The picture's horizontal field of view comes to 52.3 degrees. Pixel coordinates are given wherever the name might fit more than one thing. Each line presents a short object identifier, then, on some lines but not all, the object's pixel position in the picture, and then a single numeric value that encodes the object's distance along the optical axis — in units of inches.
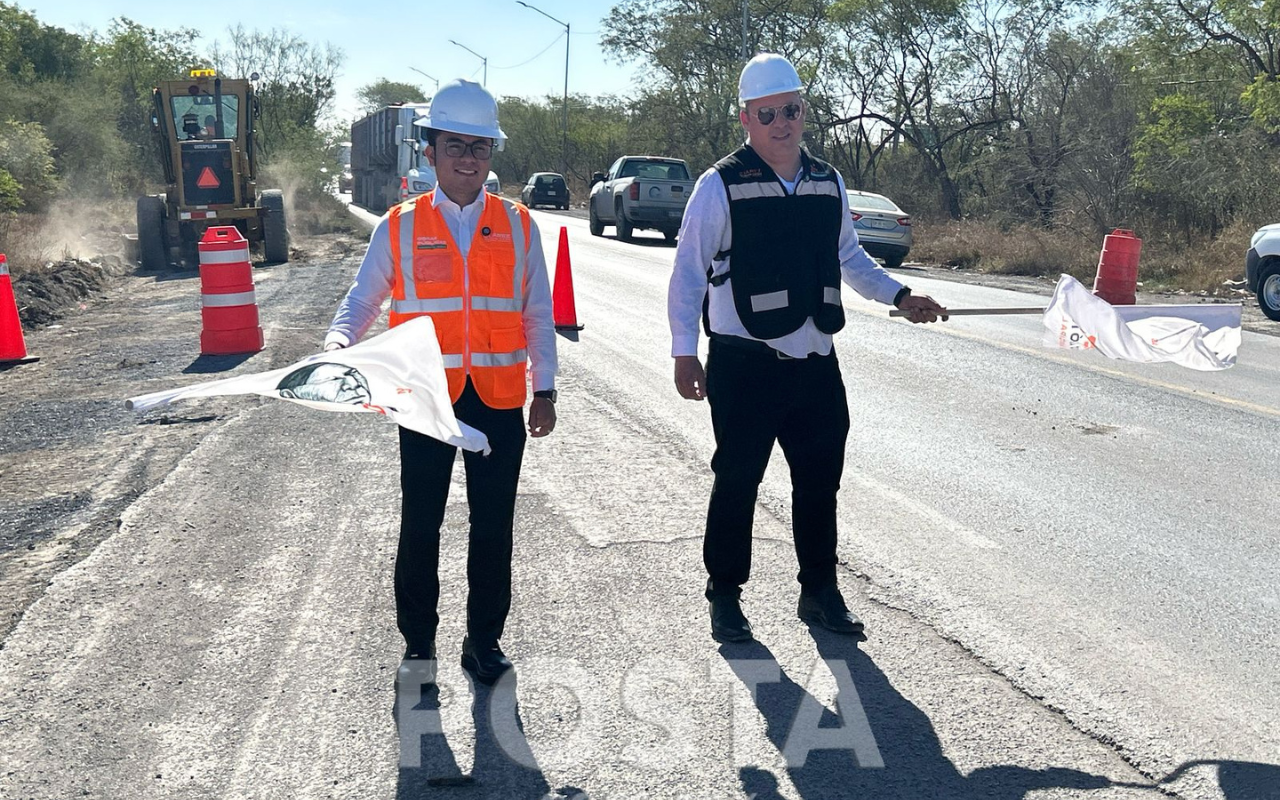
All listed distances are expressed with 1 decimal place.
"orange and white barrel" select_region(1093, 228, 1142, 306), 376.8
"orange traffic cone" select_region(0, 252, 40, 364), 451.8
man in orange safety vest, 155.9
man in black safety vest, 175.5
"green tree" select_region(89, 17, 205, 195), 1451.8
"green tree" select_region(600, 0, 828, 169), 1946.4
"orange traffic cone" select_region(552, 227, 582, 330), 515.8
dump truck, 1250.6
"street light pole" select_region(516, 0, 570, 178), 2625.5
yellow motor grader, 831.7
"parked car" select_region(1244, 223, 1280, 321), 566.3
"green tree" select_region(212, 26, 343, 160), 1879.2
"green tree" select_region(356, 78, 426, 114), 5944.9
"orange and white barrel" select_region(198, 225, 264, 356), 447.5
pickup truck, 1100.5
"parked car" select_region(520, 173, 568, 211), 2117.4
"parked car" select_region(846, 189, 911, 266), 890.7
